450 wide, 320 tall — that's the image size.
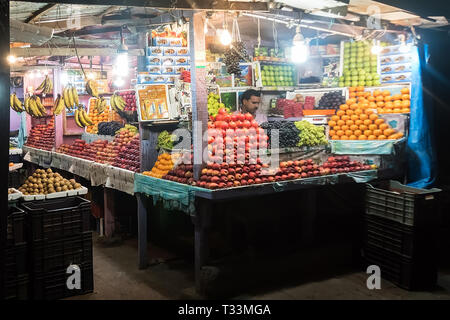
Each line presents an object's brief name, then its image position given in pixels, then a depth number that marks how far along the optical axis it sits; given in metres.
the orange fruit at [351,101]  7.73
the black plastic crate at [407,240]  5.46
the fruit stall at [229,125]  5.44
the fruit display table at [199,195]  5.23
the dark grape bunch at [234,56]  5.74
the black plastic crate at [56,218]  5.09
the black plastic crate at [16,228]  4.89
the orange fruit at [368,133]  7.25
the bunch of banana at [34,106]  8.94
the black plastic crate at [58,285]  5.13
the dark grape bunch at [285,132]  6.43
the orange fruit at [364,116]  7.38
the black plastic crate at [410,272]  5.51
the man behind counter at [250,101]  7.99
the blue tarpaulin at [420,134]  6.96
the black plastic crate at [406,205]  5.45
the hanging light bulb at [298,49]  6.24
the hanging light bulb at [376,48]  7.64
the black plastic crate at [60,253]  5.11
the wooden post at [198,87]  5.36
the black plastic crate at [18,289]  4.93
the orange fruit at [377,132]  7.17
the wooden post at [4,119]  3.26
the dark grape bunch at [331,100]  8.14
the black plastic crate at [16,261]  4.90
